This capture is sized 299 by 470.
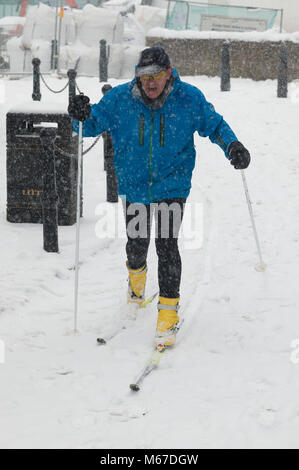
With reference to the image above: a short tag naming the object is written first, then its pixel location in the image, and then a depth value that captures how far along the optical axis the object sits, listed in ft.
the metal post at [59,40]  67.56
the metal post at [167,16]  73.42
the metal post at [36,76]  49.64
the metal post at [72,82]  44.65
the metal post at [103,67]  59.72
